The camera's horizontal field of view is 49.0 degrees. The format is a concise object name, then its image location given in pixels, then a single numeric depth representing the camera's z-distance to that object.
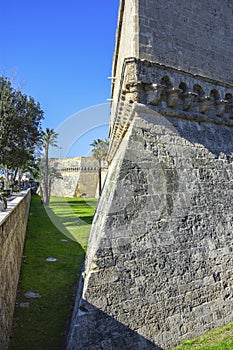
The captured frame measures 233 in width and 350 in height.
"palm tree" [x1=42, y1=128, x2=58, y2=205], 30.68
